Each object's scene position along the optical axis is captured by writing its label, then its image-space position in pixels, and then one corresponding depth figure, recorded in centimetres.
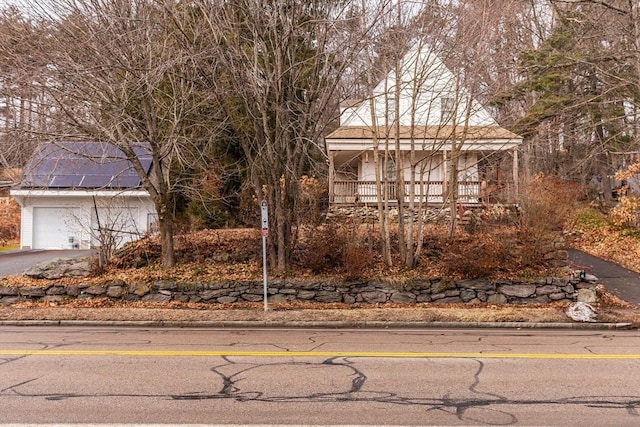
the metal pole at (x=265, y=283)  1248
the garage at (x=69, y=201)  2236
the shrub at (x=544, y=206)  1567
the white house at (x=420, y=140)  1453
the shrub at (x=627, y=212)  1920
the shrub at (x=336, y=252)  1423
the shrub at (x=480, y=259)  1395
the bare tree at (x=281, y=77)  1320
